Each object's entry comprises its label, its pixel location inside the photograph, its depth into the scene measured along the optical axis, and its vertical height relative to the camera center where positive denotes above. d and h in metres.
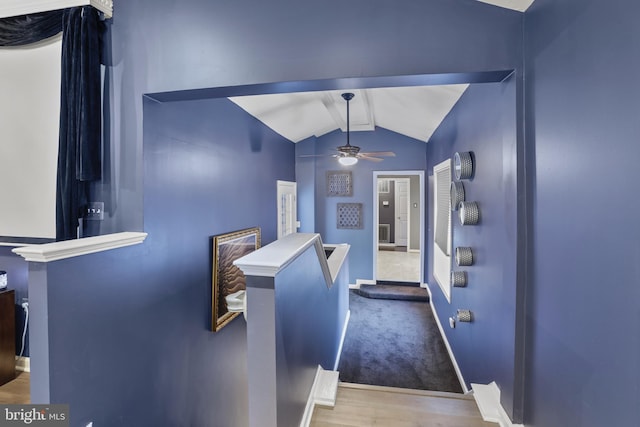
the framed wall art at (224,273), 2.80 -0.63
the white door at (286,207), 4.84 +0.08
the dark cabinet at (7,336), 2.43 -1.05
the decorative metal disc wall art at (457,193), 2.66 +0.17
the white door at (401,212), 9.22 -0.02
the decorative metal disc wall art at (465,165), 2.39 +0.38
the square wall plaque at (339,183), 5.96 +0.58
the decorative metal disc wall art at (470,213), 2.24 -0.01
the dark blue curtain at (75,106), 1.85 +0.68
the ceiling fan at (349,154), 3.83 +0.82
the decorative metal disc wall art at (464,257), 2.43 -0.38
